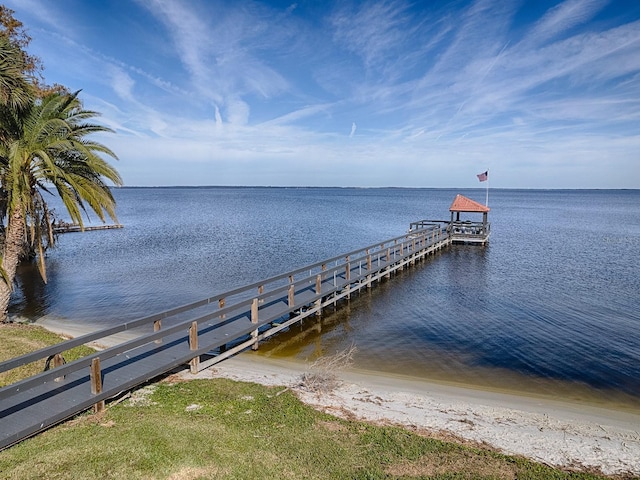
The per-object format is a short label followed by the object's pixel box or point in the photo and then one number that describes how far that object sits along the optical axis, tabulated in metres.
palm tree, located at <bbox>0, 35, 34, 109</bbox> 9.92
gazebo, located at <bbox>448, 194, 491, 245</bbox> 34.31
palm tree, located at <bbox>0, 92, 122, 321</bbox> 11.22
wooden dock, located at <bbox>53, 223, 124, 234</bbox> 42.59
